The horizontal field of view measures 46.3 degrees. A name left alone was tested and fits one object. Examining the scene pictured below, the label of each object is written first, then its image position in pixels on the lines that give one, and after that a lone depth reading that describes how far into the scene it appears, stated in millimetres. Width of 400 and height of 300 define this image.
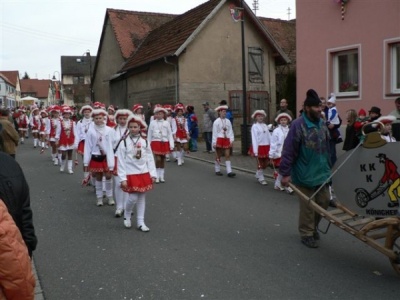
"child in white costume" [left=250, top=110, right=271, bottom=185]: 11273
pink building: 11664
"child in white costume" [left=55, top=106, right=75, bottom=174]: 13633
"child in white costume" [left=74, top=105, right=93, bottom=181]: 11453
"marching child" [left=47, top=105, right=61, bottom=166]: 15051
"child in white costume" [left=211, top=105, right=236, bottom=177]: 12555
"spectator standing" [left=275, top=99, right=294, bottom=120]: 12623
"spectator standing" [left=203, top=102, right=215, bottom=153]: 18312
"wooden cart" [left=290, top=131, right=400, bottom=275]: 4828
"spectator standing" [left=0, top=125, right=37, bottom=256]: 2844
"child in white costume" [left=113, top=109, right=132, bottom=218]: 8070
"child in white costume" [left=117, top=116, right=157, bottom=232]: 6988
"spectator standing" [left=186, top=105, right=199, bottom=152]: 19139
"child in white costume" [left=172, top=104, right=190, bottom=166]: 15371
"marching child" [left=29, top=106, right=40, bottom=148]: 23281
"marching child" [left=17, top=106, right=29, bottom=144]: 27484
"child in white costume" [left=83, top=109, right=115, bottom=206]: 8906
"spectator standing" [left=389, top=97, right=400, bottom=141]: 6919
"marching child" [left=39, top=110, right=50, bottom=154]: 19177
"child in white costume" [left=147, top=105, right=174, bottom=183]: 11812
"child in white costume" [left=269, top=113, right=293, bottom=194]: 10430
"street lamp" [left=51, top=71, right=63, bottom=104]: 66188
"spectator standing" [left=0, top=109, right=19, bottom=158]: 9102
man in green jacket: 6113
